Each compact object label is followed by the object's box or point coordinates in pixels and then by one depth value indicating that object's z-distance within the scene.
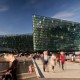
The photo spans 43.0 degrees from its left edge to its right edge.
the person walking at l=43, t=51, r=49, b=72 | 7.71
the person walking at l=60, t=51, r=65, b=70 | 8.56
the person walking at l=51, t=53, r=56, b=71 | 8.01
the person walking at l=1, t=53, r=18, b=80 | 2.68
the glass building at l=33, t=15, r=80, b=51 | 63.81
